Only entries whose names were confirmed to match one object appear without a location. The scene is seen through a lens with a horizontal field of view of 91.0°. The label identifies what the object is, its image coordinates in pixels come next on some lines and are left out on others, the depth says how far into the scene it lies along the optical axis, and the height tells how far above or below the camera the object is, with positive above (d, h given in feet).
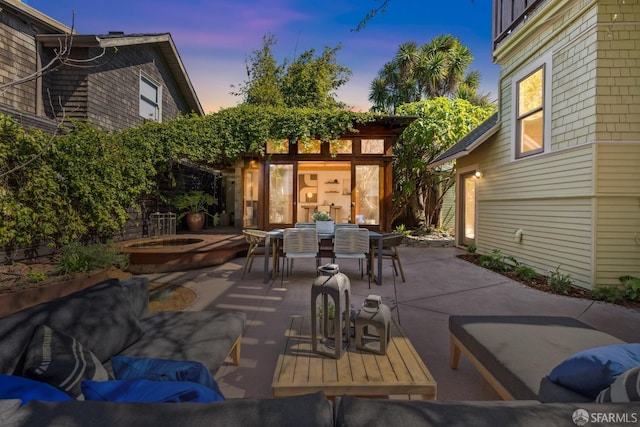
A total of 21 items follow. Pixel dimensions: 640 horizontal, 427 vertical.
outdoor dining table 15.57 -2.06
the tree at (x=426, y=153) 33.47 +6.17
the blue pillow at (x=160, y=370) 3.31 -1.81
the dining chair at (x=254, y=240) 16.81 -1.94
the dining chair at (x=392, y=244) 15.67 -1.89
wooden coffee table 5.11 -2.91
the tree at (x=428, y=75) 46.09 +20.00
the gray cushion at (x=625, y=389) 2.83 -1.68
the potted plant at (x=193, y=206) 30.58 -0.27
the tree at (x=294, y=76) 45.06 +18.62
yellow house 14.23 +3.77
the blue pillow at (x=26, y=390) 2.75 -1.69
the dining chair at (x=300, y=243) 16.12 -1.95
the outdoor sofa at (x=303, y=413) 2.21 -1.56
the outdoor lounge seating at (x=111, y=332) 3.76 -2.08
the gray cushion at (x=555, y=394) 3.79 -2.31
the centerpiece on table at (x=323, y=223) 17.74 -1.02
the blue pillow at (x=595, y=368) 3.59 -1.90
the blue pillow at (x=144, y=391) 2.67 -1.62
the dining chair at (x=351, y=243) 15.76 -1.92
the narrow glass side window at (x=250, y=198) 33.37 +0.65
